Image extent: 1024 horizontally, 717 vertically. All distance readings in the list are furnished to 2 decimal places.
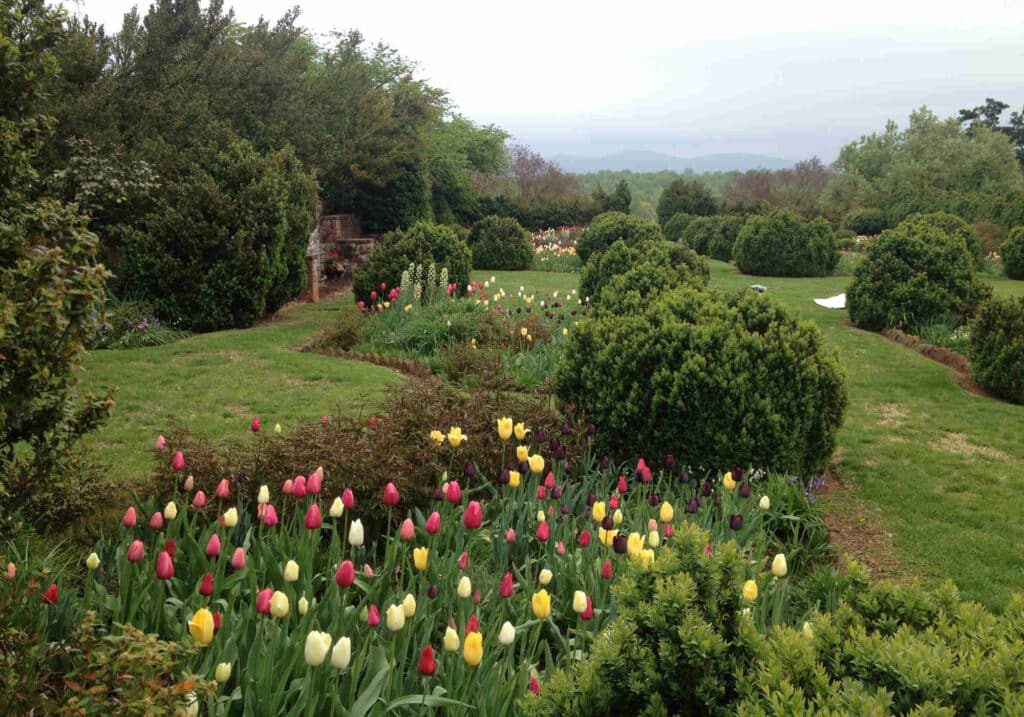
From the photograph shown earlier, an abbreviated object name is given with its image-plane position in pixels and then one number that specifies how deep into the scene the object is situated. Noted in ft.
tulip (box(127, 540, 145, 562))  8.45
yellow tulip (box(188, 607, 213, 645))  7.11
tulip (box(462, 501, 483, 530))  9.82
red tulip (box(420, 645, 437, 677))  6.97
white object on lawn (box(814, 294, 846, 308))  47.16
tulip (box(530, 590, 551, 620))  8.02
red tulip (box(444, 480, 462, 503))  10.64
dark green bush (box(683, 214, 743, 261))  79.56
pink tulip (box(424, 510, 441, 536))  9.53
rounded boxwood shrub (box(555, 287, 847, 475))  16.11
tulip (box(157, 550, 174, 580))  8.23
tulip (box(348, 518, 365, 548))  9.18
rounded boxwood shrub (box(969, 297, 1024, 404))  25.54
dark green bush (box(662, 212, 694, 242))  99.42
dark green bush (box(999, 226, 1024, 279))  60.95
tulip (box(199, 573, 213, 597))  8.05
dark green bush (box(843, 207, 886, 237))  99.14
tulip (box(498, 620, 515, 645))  7.73
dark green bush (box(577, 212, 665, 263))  58.34
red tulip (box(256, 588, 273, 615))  7.62
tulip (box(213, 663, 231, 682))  6.97
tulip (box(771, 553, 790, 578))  9.45
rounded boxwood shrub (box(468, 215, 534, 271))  69.82
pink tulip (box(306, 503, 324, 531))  9.33
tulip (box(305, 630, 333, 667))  6.66
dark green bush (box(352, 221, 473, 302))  39.91
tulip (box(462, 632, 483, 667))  7.09
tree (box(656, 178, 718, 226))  111.04
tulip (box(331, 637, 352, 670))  6.81
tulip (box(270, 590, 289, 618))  7.54
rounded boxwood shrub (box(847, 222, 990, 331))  36.83
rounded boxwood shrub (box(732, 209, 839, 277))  65.82
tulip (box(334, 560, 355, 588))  7.93
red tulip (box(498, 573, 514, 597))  8.54
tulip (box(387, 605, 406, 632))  7.46
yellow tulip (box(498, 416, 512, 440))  13.02
